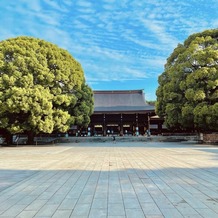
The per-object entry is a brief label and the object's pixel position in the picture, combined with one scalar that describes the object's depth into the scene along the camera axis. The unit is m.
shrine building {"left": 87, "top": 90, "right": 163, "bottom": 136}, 33.84
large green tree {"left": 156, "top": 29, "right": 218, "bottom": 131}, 20.33
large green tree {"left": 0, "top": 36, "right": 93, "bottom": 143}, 20.06
